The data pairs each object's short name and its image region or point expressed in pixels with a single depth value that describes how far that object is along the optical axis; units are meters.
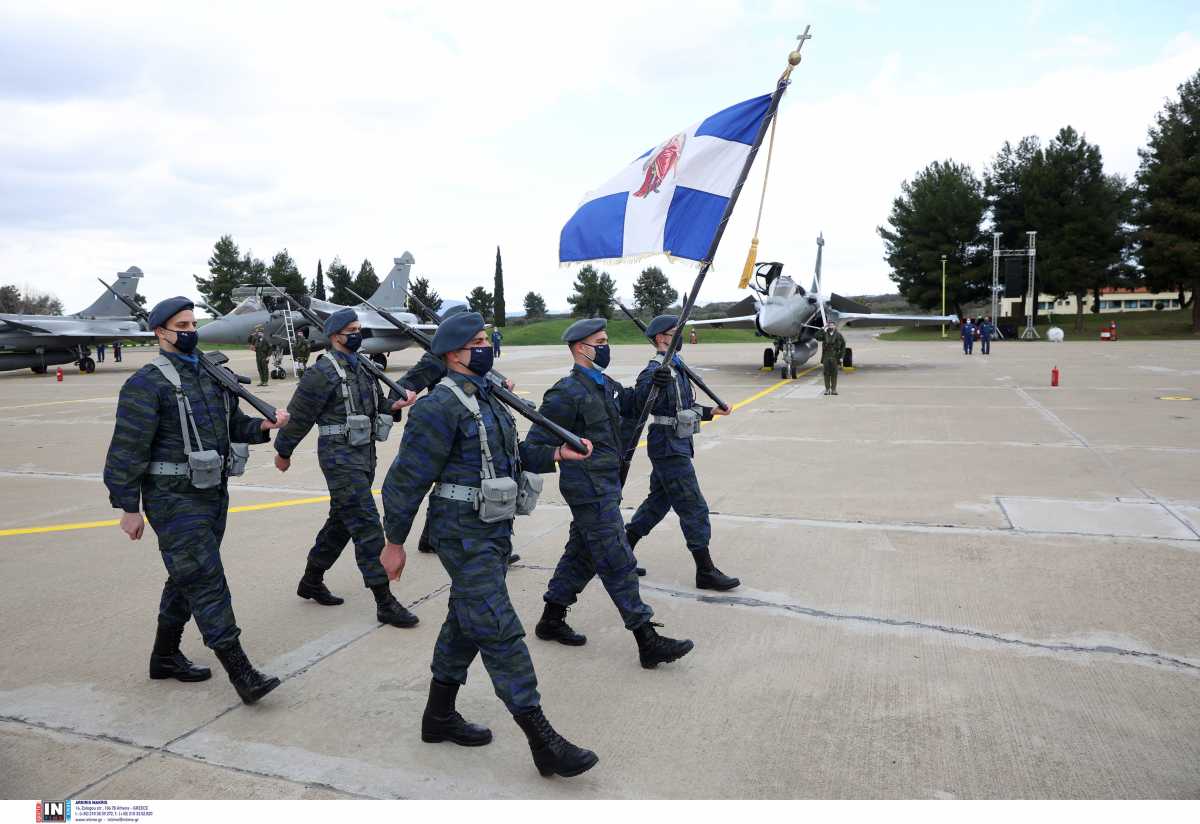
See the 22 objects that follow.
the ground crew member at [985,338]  34.31
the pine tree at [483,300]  63.24
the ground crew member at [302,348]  24.06
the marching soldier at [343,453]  4.86
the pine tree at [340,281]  58.34
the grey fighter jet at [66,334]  29.04
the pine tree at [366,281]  61.38
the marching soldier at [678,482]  5.25
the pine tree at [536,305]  88.94
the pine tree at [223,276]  76.06
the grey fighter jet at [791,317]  21.83
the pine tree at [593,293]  70.44
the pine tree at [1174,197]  48.50
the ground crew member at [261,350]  22.34
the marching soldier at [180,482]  3.77
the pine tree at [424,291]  57.25
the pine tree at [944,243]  65.62
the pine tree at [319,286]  44.53
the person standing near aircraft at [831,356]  17.64
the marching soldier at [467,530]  3.15
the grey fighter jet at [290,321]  24.91
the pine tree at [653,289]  79.94
